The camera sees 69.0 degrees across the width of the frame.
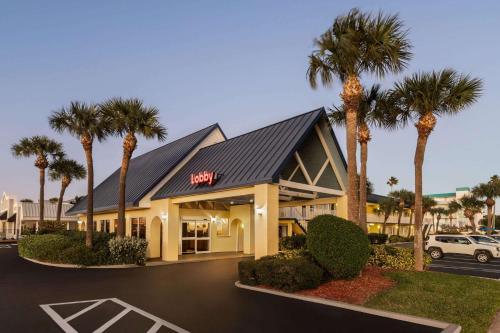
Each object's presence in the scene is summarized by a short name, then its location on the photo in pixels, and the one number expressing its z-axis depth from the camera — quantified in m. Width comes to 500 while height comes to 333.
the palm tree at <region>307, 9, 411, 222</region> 15.16
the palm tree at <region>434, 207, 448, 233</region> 71.75
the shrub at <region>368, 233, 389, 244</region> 39.88
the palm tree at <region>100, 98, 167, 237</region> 22.12
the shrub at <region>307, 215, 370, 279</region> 12.77
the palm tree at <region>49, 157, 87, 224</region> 40.62
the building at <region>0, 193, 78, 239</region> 54.00
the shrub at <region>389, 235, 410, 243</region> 48.85
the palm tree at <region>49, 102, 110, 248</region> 23.19
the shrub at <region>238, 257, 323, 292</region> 12.41
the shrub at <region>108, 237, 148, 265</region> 21.23
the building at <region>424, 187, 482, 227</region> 105.50
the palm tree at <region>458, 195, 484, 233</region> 64.50
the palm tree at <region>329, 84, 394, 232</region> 18.75
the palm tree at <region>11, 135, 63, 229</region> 36.31
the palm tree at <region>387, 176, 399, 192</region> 66.94
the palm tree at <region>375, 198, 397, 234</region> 52.08
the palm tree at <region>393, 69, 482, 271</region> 15.73
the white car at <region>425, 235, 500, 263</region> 25.77
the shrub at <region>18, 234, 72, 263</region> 22.36
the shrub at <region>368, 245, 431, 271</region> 16.14
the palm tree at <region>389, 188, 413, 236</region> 52.53
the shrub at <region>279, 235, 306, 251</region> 21.05
